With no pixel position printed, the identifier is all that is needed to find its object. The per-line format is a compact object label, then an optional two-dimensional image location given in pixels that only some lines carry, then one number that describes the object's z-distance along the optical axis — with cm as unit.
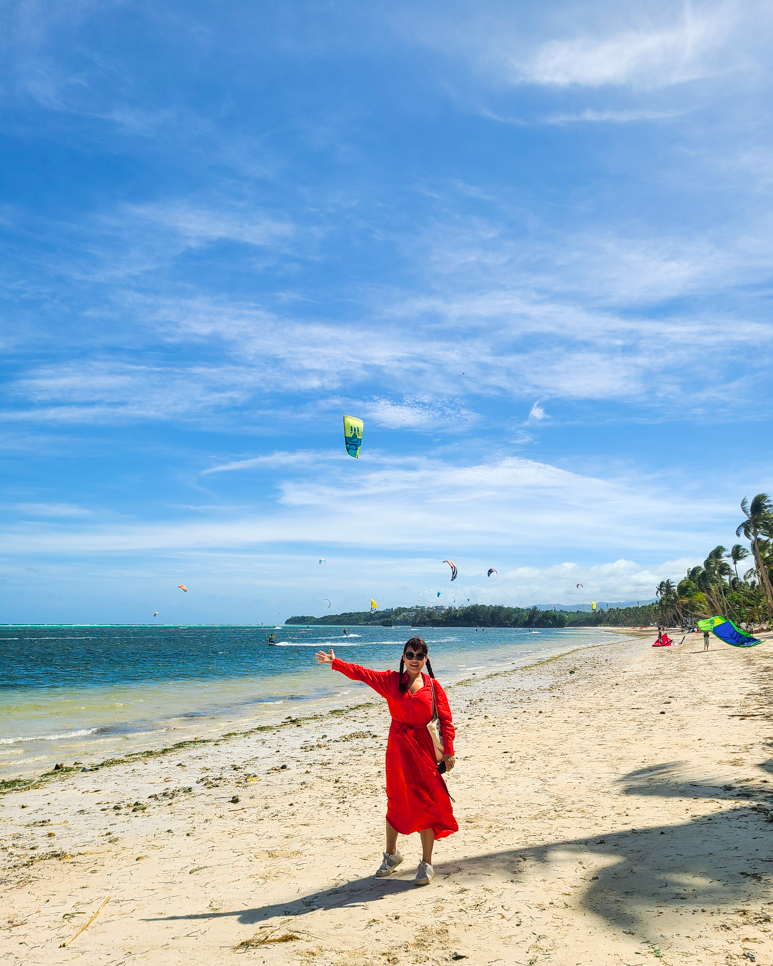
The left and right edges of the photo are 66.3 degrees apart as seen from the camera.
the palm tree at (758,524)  5025
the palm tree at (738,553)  6494
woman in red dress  507
